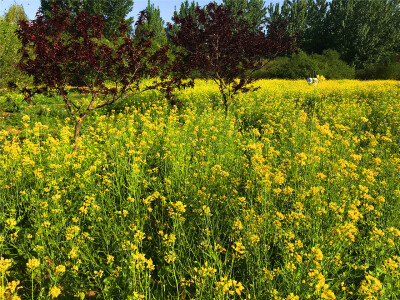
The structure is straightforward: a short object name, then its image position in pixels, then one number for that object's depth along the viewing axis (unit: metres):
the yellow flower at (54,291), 1.58
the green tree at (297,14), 38.47
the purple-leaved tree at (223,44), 7.66
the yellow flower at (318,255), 1.76
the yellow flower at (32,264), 1.77
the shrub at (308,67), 27.85
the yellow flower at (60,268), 1.75
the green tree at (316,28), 40.91
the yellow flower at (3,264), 1.72
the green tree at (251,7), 41.88
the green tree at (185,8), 45.73
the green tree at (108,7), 34.75
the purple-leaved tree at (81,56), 4.87
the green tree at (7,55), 11.83
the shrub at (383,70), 28.81
